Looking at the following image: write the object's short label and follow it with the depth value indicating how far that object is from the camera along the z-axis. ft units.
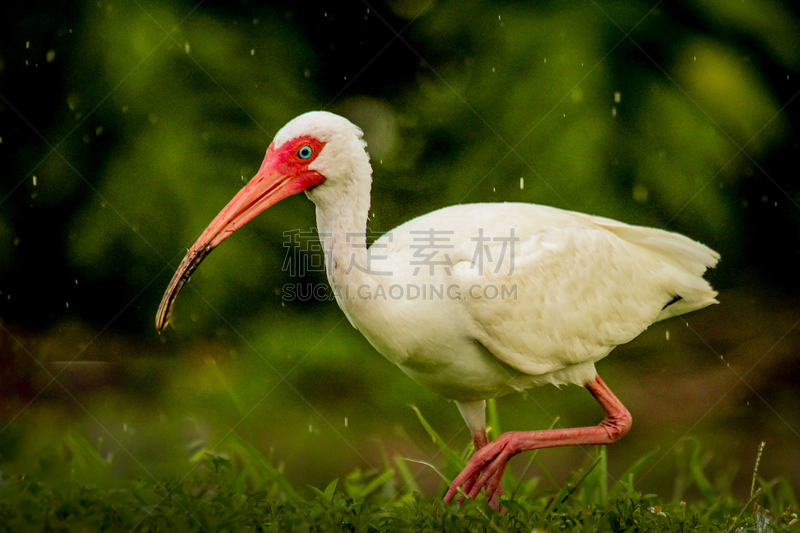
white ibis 24.17
